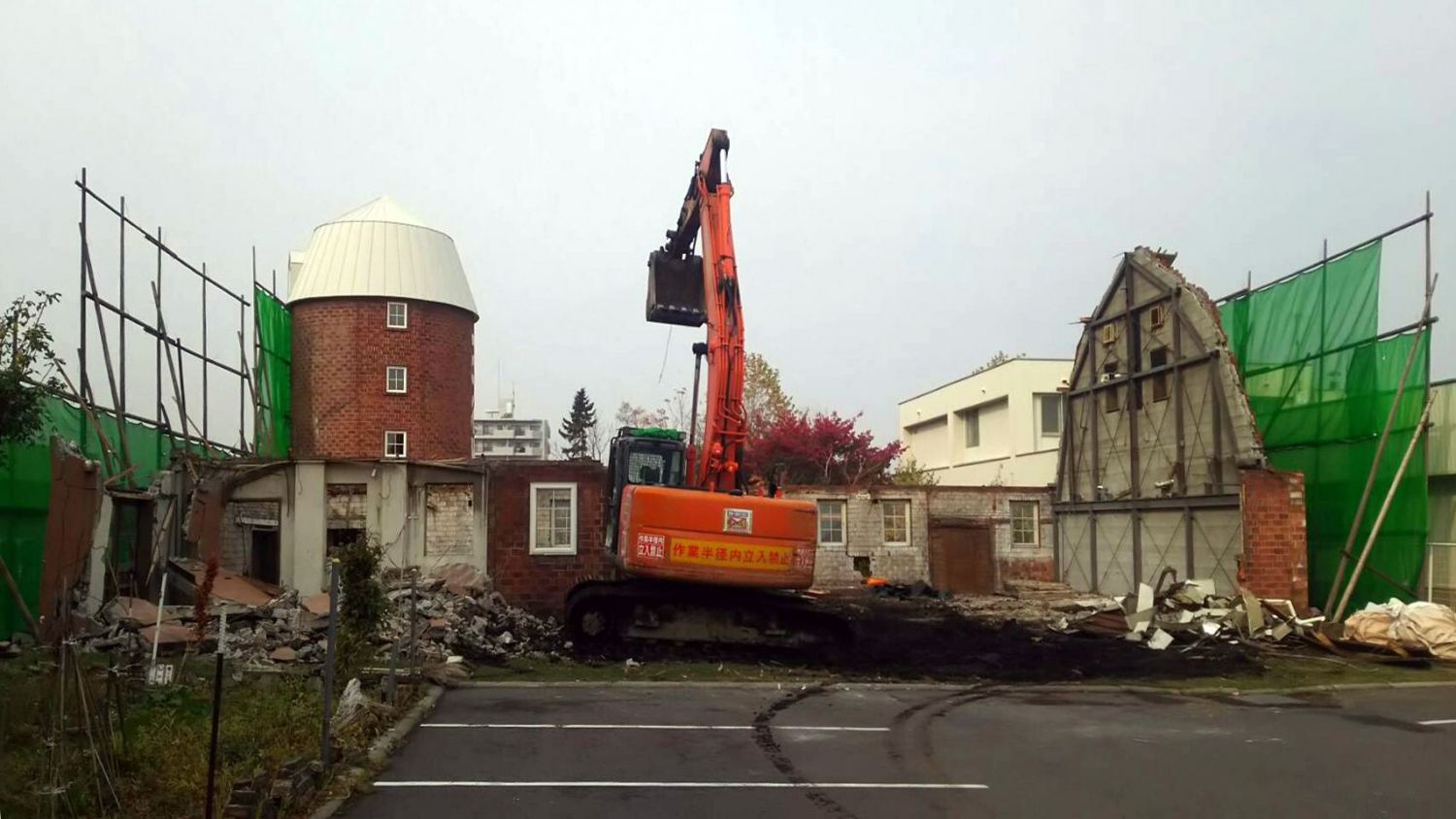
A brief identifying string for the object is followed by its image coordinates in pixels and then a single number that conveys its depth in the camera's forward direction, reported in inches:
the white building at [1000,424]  1599.4
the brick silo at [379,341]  1244.5
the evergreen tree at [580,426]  3484.0
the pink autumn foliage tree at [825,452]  1710.1
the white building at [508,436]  3860.7
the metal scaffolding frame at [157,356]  687.1
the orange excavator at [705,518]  545.6
